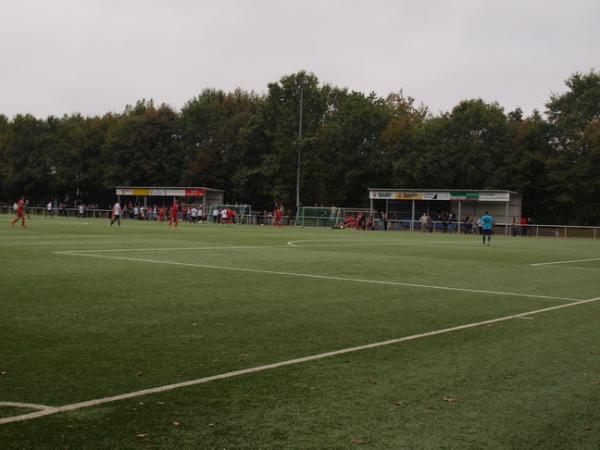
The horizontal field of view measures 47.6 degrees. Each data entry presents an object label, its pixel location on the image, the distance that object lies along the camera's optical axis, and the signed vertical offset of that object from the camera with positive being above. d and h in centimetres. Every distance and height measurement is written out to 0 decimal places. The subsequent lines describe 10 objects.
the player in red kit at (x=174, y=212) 4434 -25
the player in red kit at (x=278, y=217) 6091 -52
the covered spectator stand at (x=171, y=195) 6831 +139
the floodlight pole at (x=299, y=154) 6531 +585
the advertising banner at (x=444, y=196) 5412 +167
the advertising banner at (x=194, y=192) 6794 +167
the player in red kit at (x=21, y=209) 3697 -27
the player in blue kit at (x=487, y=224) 3244 -34
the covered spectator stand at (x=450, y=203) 5494 +113
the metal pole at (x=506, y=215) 5501 +20
